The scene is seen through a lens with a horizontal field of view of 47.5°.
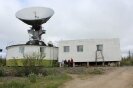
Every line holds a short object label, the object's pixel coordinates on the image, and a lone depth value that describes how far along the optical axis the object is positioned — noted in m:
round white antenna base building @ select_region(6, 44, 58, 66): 17.81
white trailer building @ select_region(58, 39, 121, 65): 16.91
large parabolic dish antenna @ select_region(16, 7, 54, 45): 17.84
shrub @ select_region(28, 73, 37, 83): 9.33
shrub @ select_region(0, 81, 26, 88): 8.54
